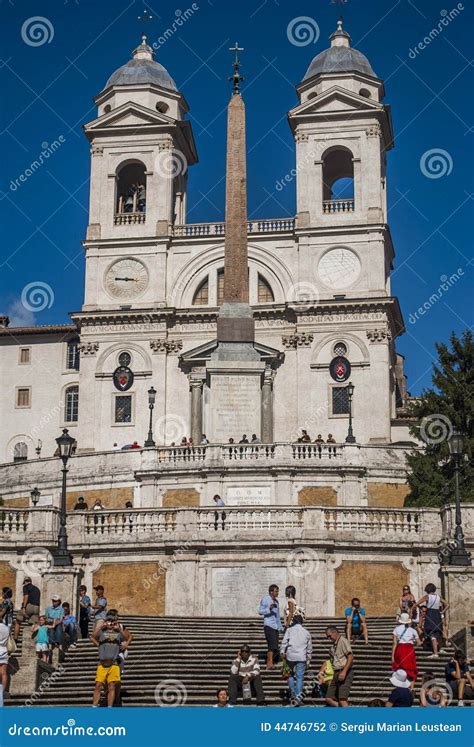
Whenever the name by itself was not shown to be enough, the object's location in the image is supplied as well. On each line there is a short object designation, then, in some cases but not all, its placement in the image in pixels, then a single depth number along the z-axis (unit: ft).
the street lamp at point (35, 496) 154.71
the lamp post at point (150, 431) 163.59
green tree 147.02
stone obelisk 173.06
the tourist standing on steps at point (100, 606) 93.45
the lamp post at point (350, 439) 156.72
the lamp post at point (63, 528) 100.37
